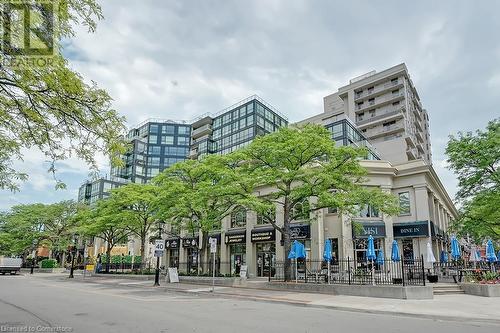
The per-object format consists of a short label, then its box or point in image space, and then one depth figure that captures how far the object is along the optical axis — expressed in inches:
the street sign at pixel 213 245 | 903.1
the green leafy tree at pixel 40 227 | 2133.4
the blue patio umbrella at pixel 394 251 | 826.7
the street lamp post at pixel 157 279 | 1047.4
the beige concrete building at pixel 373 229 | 1285.7
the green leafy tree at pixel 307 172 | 874.8
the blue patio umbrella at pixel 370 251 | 806.2
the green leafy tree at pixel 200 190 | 982.4
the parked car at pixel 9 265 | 1760.6
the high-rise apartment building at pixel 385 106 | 2625.5
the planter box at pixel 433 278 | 886.4
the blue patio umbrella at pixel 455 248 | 910.6
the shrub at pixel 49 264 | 2198.6
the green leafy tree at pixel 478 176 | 1040.8
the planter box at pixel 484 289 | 711.7
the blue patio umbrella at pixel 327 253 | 849.9
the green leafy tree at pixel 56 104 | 248.2
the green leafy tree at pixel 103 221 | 1462.8
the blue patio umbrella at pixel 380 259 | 828.0
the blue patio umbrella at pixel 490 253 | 848.0
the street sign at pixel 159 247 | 993.7
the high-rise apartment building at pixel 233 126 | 3312.0
